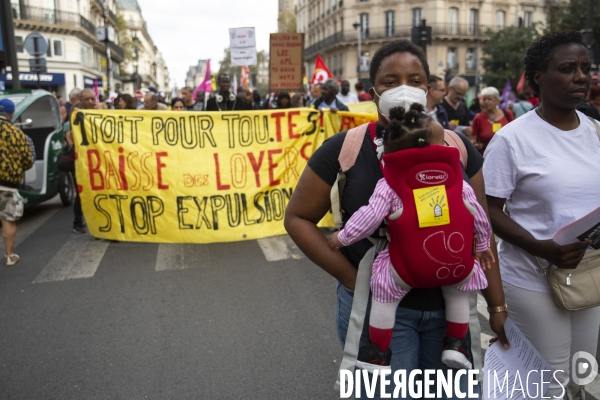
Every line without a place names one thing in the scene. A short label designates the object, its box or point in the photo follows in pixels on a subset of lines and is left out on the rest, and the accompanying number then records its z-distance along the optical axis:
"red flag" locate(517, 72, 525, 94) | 14.83
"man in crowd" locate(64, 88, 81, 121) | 11.36
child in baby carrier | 1.80
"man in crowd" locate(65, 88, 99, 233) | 7.66
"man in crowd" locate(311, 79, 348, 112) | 9.04
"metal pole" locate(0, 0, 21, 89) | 13.03
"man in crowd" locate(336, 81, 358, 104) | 12.04
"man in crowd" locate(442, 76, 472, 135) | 7.55
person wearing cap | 6.05
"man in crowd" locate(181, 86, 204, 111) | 11.65
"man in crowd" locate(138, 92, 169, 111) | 9.39
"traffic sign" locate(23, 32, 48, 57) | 13.53
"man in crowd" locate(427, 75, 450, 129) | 6.64
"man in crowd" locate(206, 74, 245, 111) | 10.18
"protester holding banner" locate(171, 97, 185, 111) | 10.91
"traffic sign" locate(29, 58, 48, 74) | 14.48
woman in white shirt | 2.34
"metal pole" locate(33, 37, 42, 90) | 13.52
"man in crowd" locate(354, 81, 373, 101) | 14.06
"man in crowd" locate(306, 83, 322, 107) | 11.69
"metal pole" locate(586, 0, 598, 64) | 15.90
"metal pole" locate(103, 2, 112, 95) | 19.69
